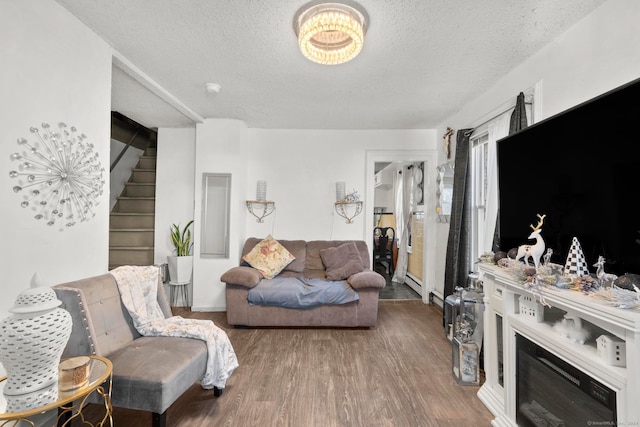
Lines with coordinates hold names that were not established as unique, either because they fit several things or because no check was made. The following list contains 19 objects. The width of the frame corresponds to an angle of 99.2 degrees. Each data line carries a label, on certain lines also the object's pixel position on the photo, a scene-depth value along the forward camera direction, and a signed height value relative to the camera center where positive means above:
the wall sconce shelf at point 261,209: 4.00 +0.11
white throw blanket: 1.84 -0.79
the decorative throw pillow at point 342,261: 3.38 -0.56
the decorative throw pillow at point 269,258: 3.43 -0.53
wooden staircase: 3.74 -0.06
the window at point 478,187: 2.76 +0.34
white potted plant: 3.49 -0.54
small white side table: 3.80 -1.09
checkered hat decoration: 1.35 -0.20
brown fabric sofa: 3.03 -1.04
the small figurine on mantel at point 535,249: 1.51 -0.16
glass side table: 1.09 -0.77
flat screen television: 1.16 +0.21
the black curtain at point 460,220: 2.95 -0.01
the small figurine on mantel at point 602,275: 1.20 -0.24
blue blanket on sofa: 2.99 -0.87
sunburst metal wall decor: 1.46 +0.23
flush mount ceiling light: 1.59 +1.16
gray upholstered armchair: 1.42 -0.83
